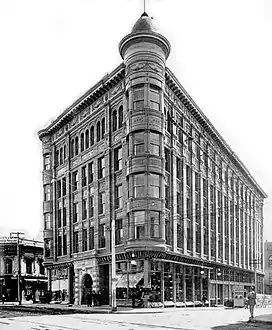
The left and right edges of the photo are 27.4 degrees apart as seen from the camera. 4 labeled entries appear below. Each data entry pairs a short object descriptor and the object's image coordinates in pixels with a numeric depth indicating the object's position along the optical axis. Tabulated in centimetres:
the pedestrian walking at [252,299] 3042
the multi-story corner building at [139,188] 4375
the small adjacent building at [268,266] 10228
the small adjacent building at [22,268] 7456
